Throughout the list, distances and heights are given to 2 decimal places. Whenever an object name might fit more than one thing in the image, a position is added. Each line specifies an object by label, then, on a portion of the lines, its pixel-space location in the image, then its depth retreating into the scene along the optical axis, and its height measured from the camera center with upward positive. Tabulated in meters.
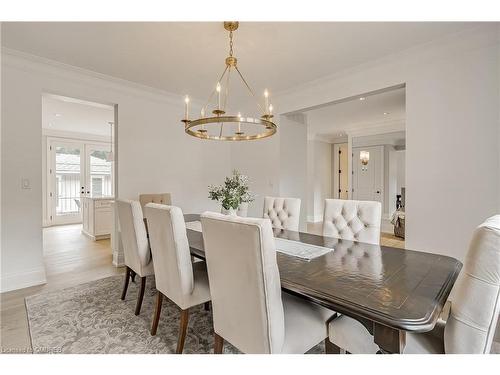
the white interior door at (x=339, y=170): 7.89 +0.47
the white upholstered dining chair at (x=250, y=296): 1.06 -0.52
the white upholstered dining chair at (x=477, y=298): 0.83 -0.40
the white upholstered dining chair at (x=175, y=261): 1.59 -0.51
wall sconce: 6.25 +0.70
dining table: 0.93 -0.46
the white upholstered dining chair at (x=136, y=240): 2.11 -0.48
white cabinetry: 4.89 -0.65
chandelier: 1.88 +0.51
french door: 6.40 +0.23
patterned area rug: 1.73 -1.12
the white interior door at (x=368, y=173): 6.11 +0.29
